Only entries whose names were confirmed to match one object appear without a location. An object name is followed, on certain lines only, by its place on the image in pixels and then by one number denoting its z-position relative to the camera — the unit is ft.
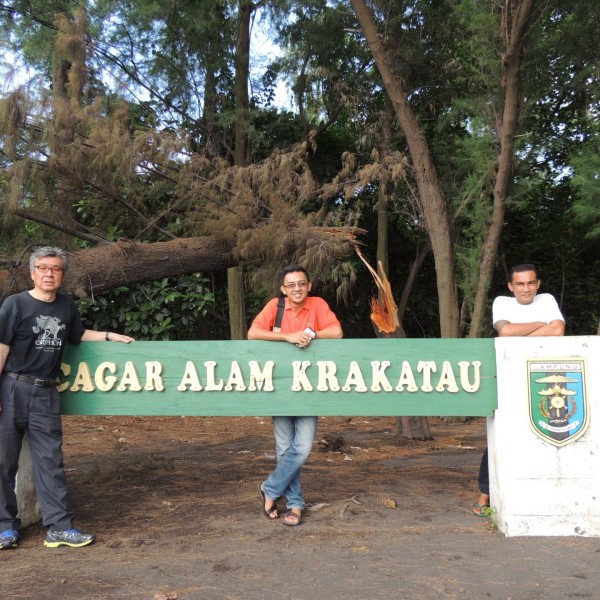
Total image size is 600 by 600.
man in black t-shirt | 13.60
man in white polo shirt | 14.55
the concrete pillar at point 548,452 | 13.88
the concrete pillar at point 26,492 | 15.03
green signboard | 14.70
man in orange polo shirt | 14.76
